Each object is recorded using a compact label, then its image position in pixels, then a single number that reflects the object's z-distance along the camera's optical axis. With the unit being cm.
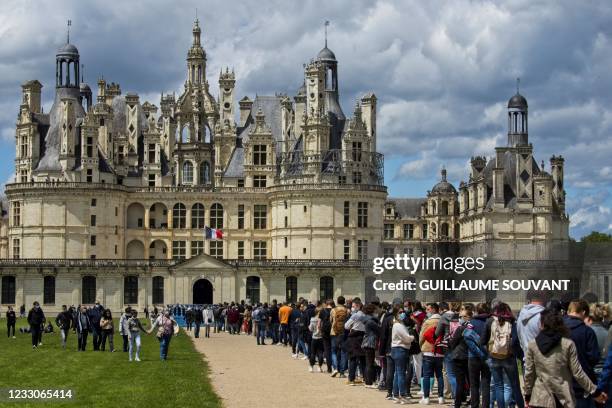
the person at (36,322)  4091
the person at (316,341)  3089
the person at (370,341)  2609
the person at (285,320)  4212
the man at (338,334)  2873
